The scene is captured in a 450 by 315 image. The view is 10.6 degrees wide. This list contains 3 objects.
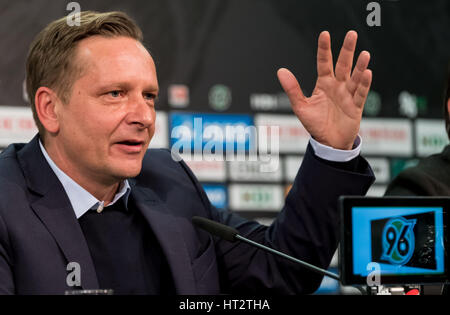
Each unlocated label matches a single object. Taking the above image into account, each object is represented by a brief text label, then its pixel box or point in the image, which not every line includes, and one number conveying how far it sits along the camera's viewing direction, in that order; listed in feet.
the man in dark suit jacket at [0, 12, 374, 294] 10.44
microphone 10.12
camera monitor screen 9.82
